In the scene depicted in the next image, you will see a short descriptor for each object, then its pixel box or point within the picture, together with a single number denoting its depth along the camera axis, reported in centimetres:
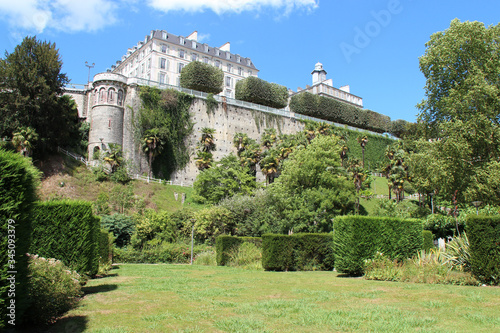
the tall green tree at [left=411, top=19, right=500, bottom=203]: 2009
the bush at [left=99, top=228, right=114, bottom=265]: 1502
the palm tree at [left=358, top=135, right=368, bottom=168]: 5710
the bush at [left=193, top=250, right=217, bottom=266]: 2145
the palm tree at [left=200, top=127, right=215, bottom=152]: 4303
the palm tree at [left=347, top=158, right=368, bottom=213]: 4281
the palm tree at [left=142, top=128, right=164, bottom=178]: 3878
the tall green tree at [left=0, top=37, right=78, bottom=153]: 3084
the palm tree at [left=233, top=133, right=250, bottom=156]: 4531
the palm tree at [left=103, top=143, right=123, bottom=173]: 3600
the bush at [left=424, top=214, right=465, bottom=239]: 2544
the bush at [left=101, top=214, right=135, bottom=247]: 2769
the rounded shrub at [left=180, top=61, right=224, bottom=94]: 4741
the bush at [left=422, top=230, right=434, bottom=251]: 1909
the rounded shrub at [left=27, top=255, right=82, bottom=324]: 605
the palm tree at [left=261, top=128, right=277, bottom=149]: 4588
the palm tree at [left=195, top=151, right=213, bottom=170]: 4138
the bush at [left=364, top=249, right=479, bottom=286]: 1065
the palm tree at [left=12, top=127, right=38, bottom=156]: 3014
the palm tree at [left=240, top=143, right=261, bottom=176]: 4234
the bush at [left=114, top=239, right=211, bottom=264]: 2441
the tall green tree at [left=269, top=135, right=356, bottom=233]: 2709
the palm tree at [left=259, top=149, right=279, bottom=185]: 3998
